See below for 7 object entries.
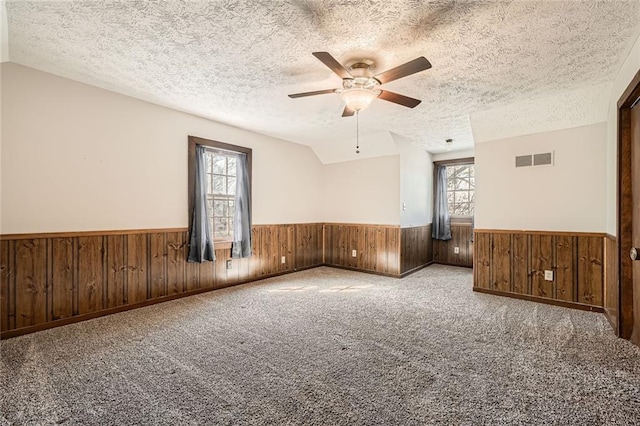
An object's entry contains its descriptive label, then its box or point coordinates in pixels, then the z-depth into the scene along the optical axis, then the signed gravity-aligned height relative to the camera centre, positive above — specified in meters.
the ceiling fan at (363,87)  2.22 +1.05
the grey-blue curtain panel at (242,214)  4.47 -0.01
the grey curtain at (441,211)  6.11 +0.03
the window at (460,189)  6.01 +0.48
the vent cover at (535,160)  3.69 +0.67
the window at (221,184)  4.23 +0.45
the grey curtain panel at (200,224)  3.88 -0.14
